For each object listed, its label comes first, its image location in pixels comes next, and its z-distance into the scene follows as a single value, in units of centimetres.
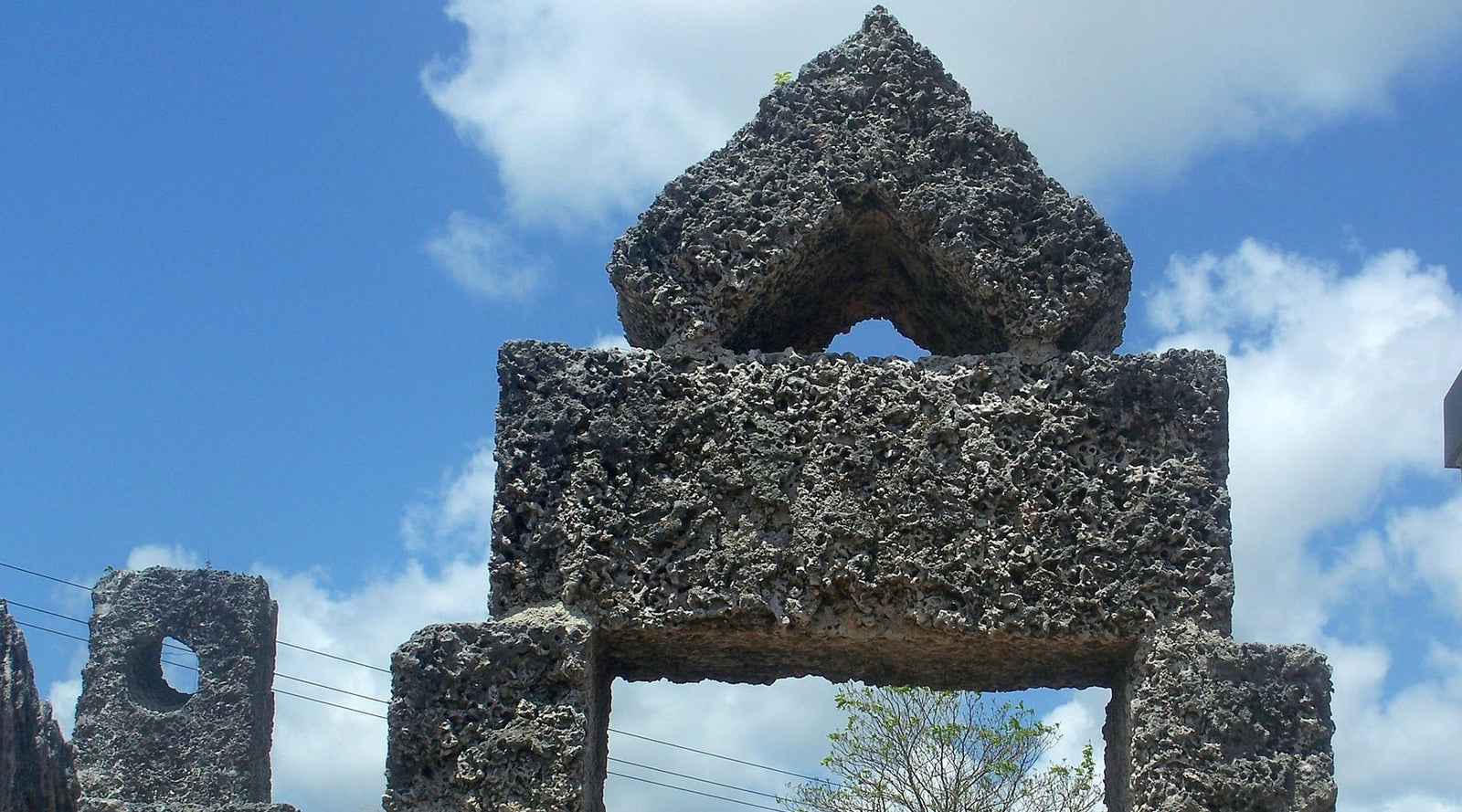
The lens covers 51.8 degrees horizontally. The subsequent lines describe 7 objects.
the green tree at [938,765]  1944
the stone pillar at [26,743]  284
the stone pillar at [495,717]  432
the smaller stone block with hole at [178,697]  1161
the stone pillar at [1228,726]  427
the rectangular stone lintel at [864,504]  448
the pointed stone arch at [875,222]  491
